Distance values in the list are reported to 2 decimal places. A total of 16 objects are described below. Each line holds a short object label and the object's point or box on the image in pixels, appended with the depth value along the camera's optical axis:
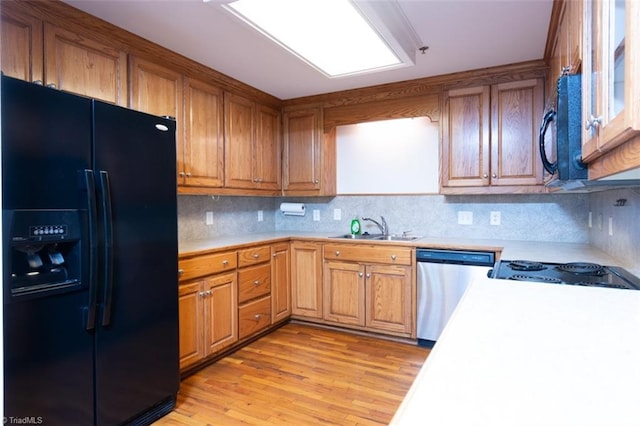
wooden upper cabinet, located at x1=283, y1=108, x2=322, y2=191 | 3.68
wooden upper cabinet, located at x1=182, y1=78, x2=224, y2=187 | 2.67
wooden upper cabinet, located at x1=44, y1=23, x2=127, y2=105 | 1.89
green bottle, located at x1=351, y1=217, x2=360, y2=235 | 3.60
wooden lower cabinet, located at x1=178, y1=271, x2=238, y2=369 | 2.36
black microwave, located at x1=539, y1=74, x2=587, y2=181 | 1.19
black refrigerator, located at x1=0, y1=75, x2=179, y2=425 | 1.42
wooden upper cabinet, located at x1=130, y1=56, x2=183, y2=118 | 2.33
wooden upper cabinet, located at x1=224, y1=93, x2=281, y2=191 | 3.11
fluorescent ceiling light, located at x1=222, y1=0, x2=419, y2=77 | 1.69
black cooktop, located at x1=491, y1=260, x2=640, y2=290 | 1.38
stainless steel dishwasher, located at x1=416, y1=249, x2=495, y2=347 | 2.73
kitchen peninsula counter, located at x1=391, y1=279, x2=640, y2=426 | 0.49
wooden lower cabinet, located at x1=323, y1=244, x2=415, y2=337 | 3.01
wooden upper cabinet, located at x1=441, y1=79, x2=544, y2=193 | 2.79
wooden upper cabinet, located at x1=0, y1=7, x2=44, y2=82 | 1.69
